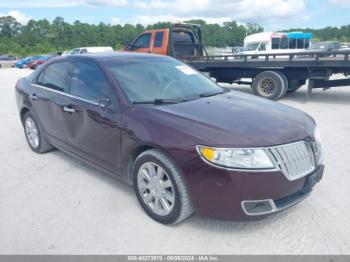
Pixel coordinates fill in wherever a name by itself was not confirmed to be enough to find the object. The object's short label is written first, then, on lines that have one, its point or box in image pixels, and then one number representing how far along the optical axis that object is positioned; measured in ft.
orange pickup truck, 28.12
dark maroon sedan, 8.35
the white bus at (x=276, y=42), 75.72
